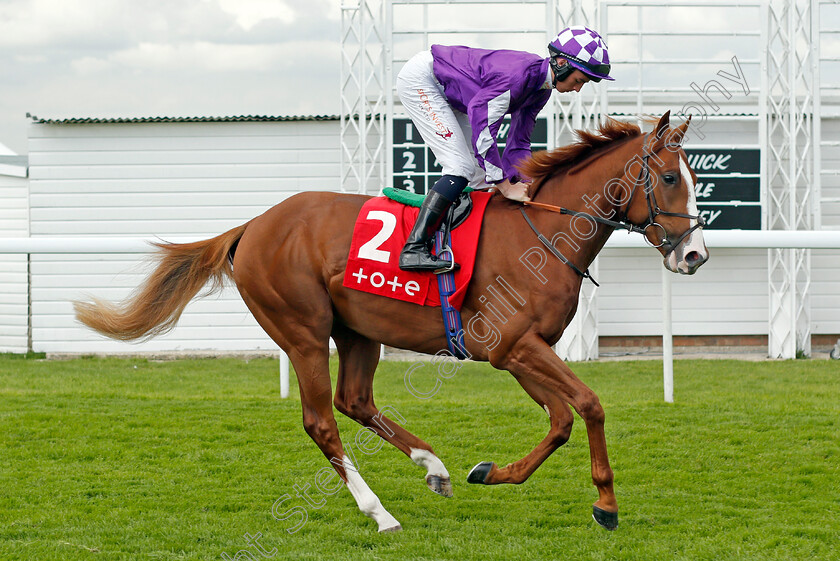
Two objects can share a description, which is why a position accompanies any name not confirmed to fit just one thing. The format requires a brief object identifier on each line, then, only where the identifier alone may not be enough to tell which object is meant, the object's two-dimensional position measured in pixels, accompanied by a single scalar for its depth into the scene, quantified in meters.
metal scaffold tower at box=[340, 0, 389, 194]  19.48
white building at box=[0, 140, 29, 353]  21.47
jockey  7.29
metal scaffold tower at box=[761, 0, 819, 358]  19.72
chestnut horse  7.07
